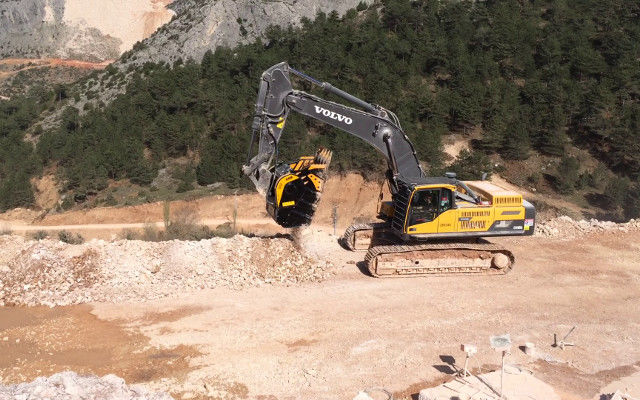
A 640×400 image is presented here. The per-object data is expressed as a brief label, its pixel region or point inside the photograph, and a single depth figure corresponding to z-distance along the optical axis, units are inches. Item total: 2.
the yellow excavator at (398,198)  612.4
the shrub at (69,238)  810.3
